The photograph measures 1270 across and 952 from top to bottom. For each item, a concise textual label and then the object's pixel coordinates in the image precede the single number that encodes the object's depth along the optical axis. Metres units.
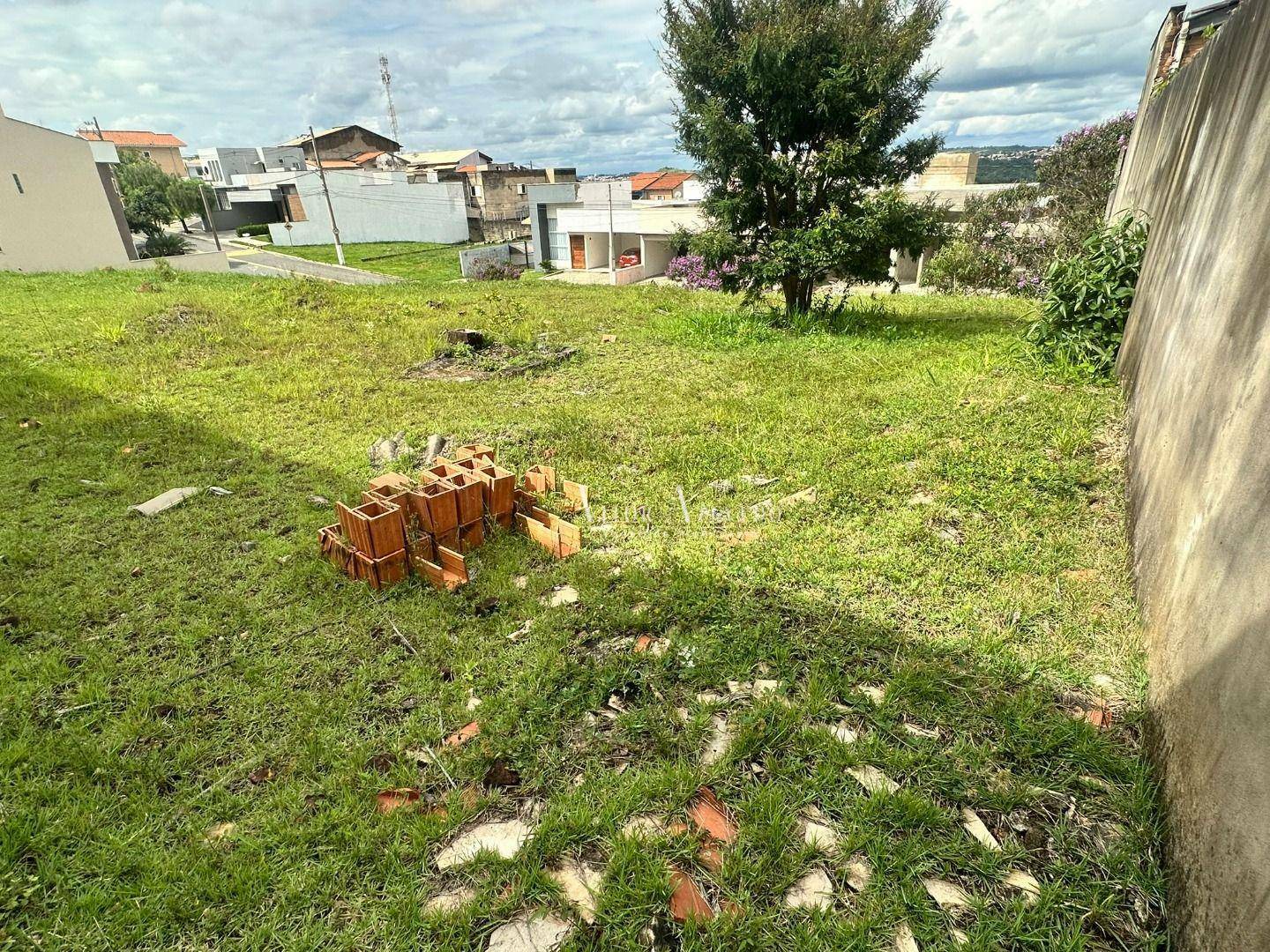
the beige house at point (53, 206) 16.50
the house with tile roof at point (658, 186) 51.68
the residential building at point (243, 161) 49.41
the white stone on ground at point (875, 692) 2.31
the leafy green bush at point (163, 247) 27.39
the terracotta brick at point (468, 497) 3.40
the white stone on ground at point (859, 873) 1.71
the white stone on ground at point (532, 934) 1.61
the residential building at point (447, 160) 50.31
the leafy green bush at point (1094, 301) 4.93
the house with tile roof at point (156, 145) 50.87
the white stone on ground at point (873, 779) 1.96
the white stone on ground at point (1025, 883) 1.67
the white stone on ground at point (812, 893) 1.68
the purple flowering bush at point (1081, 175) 11.03
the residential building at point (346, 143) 47.06
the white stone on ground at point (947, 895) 1.66
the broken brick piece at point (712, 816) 1.87
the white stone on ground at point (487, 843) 1.85
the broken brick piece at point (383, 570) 3.15
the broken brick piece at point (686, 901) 1.67
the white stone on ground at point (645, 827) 1.87
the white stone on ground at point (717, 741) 2.12
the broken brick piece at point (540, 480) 4.07
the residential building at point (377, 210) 36.38
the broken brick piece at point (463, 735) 2.26
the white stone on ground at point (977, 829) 1.79
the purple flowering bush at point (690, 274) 15.64
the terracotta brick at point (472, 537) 3.47
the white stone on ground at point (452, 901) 1.71
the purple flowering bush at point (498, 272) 20.69
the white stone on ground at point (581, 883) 1.70
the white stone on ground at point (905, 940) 1.57
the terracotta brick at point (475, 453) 3.98
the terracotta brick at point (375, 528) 3.06
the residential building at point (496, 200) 39.03
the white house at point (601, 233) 24.89
